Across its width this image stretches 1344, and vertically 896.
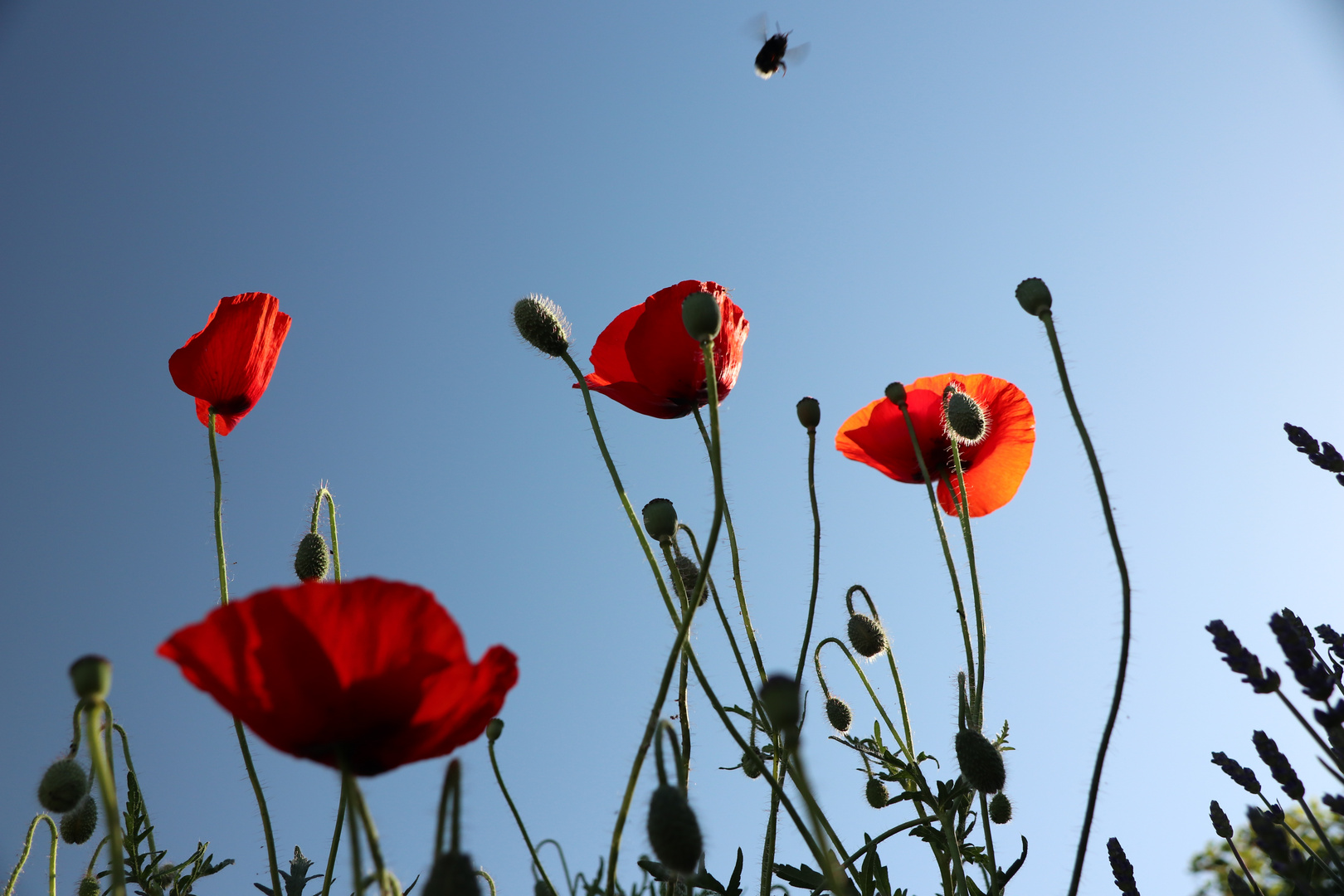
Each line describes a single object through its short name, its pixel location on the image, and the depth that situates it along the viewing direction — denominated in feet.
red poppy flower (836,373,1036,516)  2.57
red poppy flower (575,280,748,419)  2.38
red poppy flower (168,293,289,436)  2.41
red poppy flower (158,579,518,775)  1.69
